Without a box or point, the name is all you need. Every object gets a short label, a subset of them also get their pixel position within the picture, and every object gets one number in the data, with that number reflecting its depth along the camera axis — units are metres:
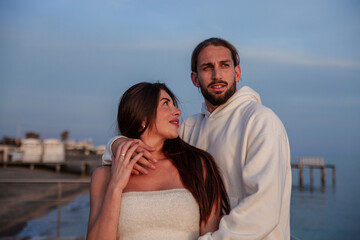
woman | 2.42
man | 2.19
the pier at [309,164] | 36.66
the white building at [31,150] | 33.42
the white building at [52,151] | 34.53
